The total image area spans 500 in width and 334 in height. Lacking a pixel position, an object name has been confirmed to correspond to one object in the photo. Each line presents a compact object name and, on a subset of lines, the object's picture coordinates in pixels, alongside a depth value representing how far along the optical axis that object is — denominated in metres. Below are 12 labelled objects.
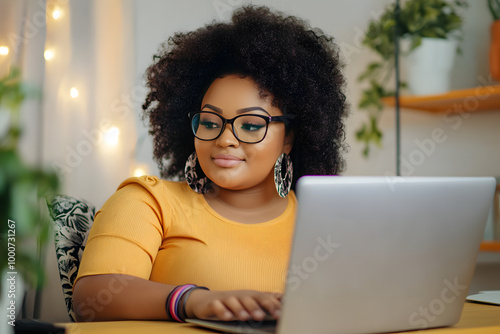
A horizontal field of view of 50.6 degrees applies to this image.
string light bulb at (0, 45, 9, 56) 1.89
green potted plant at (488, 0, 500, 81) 1.77
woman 1.00
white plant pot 1.94
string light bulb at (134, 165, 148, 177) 2.19
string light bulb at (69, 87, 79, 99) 1.98
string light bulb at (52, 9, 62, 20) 1.95
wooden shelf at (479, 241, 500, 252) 1.72
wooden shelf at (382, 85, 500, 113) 1.77
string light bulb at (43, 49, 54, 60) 1.94
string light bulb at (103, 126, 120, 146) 2.06
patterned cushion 1.25
